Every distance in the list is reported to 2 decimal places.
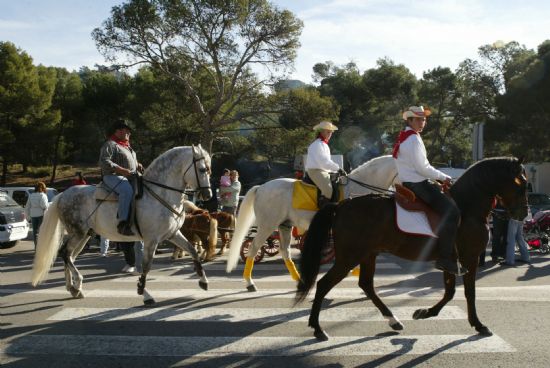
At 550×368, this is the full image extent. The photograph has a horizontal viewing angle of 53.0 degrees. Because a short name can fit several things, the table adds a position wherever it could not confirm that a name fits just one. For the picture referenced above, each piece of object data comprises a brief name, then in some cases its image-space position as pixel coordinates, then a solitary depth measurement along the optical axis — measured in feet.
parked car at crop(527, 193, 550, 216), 65.59
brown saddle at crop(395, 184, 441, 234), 19.94
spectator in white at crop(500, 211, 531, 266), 37.72
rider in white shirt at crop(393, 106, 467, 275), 19.67
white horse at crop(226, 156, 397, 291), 28.30
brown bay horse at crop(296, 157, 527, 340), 19.67
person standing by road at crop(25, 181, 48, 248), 47.09
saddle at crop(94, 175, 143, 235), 26.12
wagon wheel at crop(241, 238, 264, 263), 40.16
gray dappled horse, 25.90
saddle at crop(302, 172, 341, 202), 28.25
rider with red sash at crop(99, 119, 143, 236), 25.94
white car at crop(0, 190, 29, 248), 48.80
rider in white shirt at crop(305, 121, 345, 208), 27.89
